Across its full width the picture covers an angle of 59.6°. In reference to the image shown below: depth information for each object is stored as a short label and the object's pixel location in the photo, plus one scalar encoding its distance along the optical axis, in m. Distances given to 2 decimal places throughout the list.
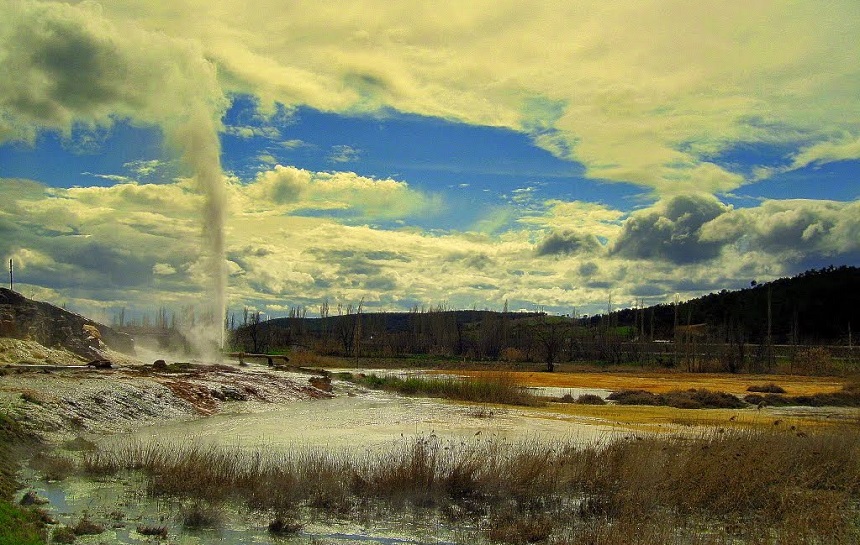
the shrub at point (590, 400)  45.31
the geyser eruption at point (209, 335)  57.09
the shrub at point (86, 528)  11.90
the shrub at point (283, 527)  13.10
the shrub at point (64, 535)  11.41
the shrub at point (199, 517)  13.26
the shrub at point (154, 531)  12.36
